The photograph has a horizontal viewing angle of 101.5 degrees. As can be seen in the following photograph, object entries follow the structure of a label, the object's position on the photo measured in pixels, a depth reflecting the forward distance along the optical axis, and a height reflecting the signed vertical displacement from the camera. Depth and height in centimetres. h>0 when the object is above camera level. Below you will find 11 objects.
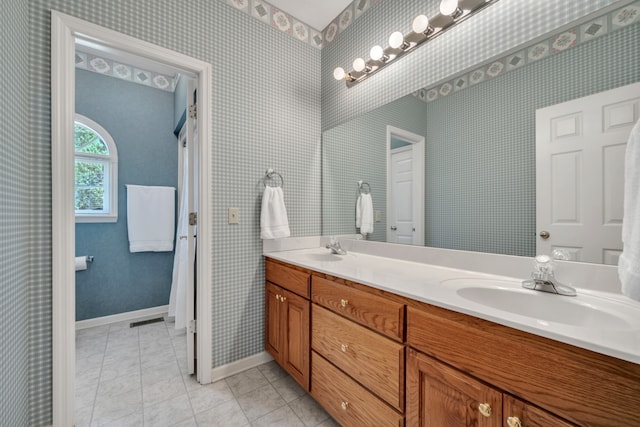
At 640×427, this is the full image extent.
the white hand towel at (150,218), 268 -7
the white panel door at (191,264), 168 -34
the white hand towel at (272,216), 177 -3
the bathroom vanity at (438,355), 55 -41
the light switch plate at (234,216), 171 -3
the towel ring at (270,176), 186 +26
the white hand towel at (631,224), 60 -3
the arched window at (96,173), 257 +39
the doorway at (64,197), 121 +7
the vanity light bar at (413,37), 124 +96
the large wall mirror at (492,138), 91 +36
